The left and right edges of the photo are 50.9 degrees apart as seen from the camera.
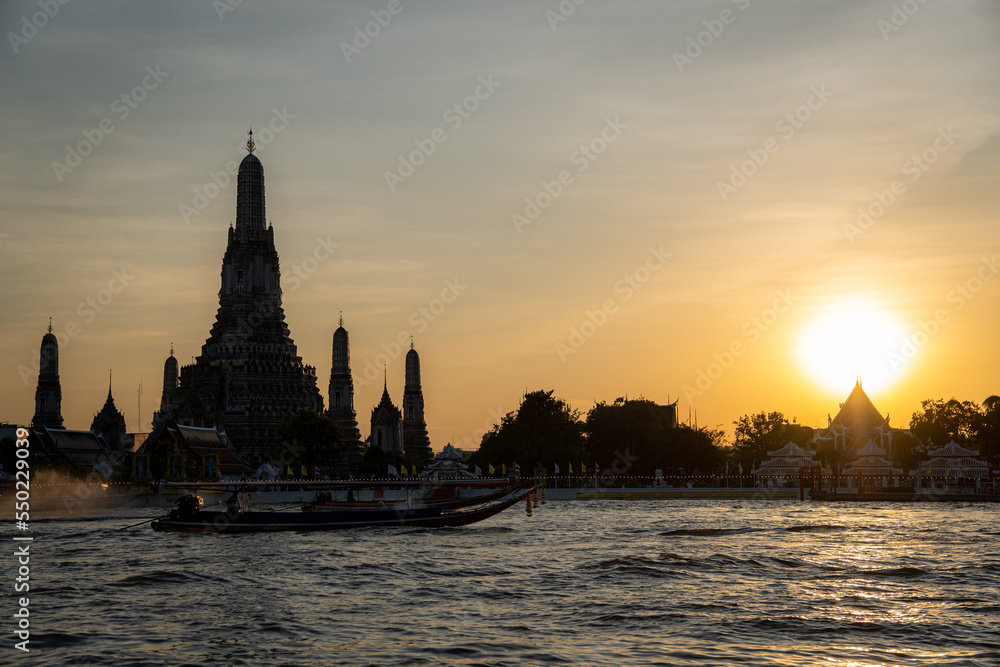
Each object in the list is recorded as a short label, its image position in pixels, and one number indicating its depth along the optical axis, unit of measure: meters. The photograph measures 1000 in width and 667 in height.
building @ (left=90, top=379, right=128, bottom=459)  164.88
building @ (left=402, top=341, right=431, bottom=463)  178.12
